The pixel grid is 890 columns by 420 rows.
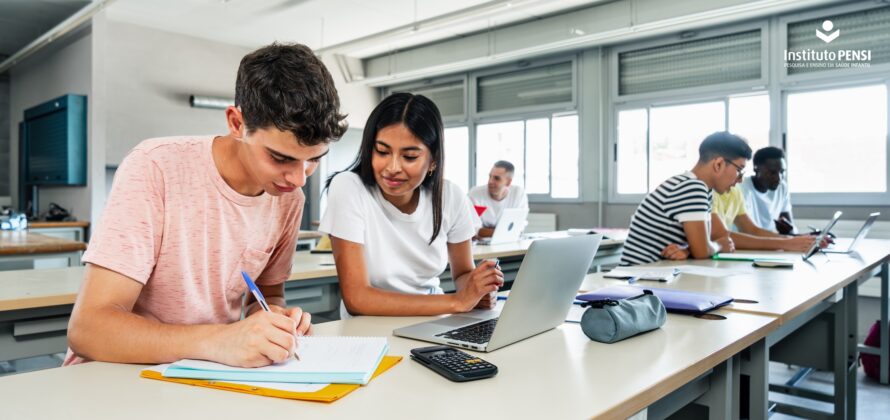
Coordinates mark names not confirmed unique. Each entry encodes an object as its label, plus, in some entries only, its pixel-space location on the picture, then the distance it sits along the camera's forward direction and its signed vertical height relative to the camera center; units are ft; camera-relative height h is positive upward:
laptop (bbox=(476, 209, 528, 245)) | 13.15 -0.46
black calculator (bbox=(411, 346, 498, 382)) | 3.28 -0.90
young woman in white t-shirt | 5.10 -0.14
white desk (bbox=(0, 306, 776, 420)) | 2.78 -0.96
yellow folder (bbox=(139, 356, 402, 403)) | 2.89 -0.92
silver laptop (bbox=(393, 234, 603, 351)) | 3.90 -0.67
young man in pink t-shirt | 3.28 -0.13
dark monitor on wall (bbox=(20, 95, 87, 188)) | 18.13 +2.01
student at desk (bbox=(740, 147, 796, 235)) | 13.92 +0.38
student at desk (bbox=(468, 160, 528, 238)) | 17.12 +0.38
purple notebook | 5.22 -0.83
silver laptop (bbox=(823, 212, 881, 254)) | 11.14 -0.56
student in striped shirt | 9.30 -0.02
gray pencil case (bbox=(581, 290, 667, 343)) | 4.19 -0.81
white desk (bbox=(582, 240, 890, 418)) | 6.07 -0.93
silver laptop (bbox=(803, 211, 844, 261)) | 9.58 -0.55
